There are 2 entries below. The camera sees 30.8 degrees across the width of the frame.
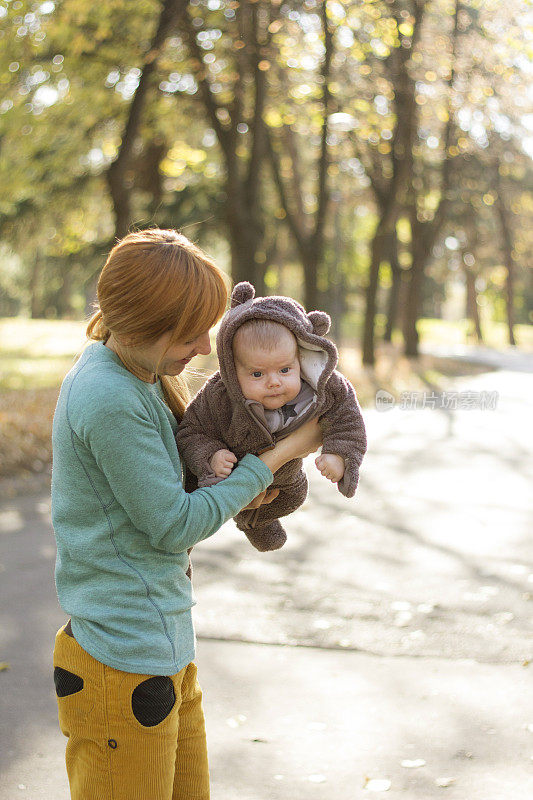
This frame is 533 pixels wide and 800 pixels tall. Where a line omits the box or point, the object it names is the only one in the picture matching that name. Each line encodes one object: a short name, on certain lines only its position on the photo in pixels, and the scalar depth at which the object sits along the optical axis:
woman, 2.16
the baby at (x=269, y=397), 2.46
